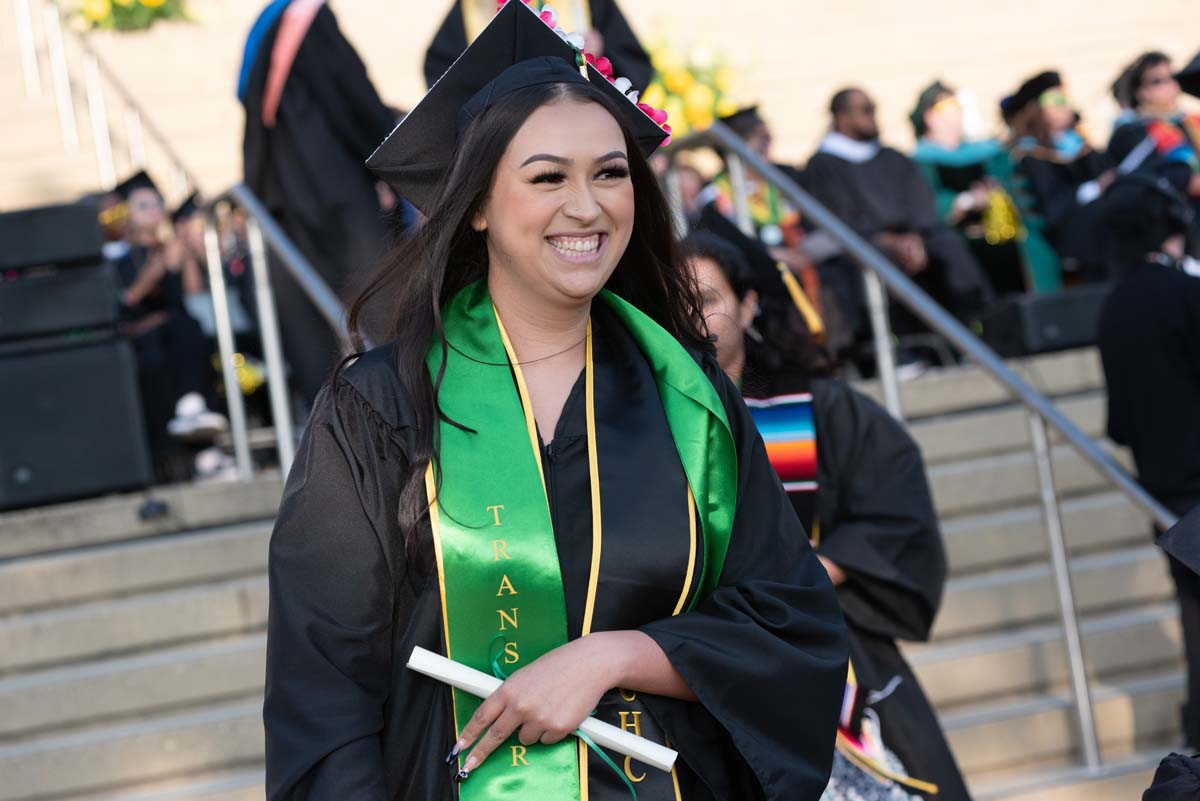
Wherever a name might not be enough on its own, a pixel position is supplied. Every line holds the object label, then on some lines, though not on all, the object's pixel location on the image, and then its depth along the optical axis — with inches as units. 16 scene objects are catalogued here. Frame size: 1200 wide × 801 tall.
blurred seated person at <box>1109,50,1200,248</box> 638.5
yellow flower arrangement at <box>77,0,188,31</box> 932.8
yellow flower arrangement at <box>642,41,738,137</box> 885.8
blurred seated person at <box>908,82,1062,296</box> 709.2
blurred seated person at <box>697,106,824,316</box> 649.5
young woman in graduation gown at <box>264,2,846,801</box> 173.9
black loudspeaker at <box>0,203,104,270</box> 474.3
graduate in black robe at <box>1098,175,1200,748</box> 407.9
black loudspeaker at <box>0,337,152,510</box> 466.1
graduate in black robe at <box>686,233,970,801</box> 288.0
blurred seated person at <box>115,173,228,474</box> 542.5
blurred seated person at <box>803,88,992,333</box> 662.9
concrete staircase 398.1
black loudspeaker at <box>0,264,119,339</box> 472.2
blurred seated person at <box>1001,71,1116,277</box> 683.6
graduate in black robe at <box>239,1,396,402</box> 487.7
